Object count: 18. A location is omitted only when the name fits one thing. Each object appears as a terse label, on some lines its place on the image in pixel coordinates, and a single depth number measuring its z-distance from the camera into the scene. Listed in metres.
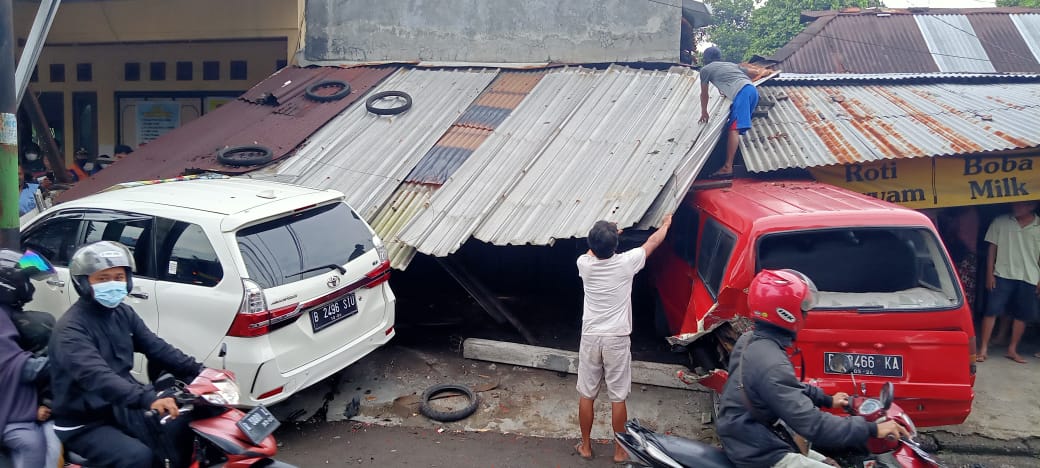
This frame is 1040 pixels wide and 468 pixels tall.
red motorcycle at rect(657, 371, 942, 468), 3.02
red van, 4.19
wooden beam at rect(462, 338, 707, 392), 5.90
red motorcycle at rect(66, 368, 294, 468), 3.08
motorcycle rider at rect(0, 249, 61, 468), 3.31
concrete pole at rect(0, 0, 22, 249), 5.79
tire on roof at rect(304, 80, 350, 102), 9.30
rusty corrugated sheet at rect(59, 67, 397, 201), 8.28
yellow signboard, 6.61
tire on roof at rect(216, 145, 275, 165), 8.04
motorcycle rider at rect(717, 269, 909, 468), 2.87
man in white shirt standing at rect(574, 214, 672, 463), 4.69
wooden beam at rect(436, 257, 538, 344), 6.69
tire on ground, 5.48
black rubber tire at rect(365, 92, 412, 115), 8.70
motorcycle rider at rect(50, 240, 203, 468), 3.11
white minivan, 4.65
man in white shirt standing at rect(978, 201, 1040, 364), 6.38
